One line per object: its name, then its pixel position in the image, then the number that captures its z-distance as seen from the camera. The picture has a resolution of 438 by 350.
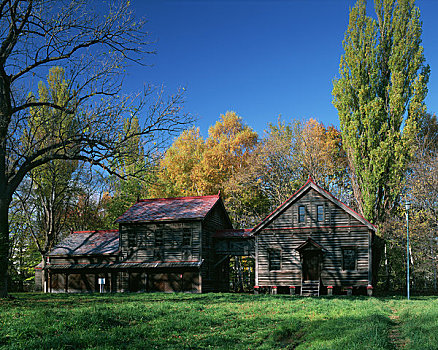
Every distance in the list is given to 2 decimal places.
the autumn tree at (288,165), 44.09
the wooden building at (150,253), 36.88
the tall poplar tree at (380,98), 36.84
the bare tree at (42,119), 19.08
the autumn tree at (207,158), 47.69
